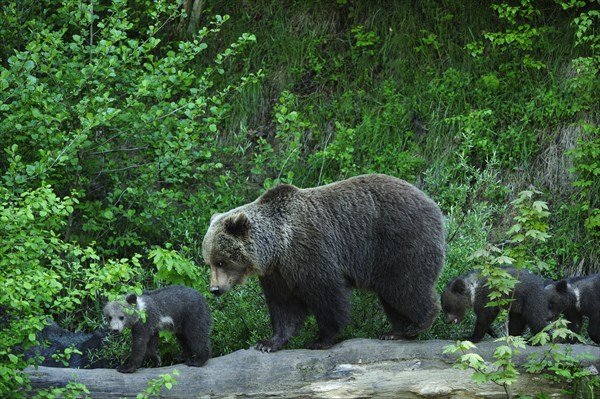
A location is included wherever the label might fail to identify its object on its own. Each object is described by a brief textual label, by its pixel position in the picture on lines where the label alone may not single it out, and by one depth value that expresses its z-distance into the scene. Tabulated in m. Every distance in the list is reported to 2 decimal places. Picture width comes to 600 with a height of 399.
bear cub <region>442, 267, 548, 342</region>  16.89
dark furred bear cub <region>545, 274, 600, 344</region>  17.30
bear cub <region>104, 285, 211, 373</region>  16.53
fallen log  15.64
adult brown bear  17.02
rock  18.55
